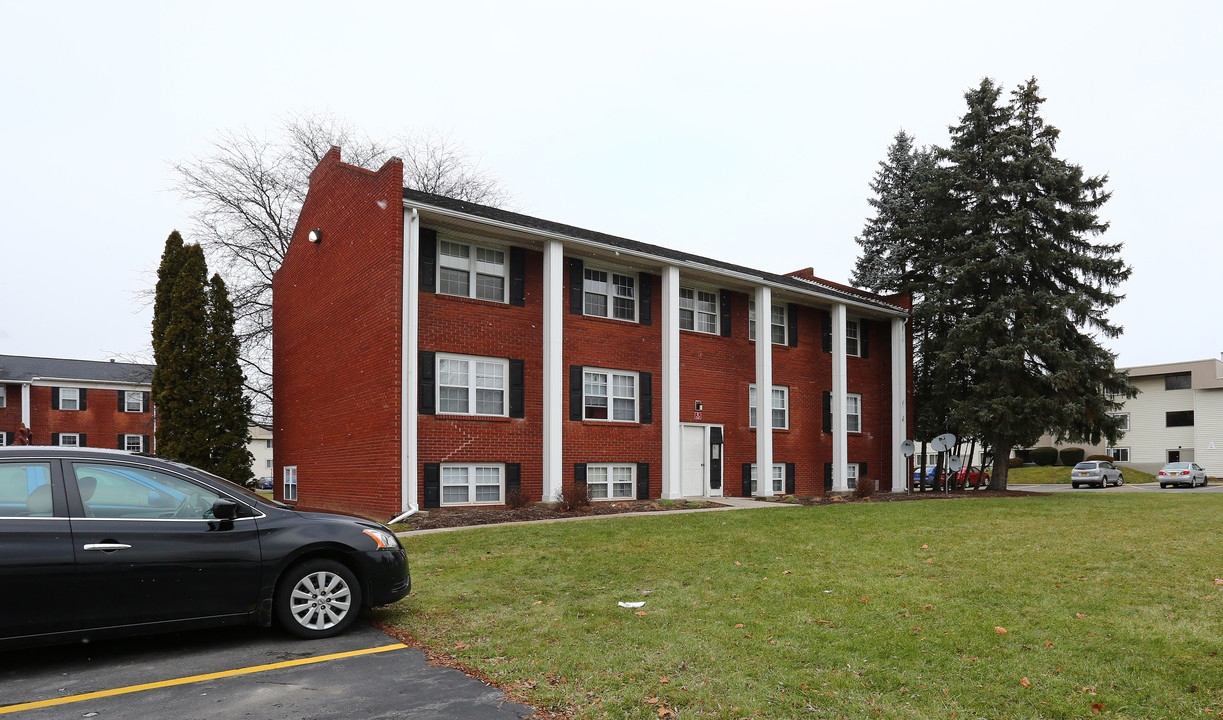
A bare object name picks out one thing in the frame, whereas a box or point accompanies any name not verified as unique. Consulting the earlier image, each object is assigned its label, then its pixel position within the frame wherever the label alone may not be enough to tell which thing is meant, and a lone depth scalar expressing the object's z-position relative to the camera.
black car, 5.41
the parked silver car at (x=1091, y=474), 40.09
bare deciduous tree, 29.47
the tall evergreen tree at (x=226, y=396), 24.31
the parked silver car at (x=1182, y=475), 39.47
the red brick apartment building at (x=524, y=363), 17.44
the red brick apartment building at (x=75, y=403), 40.75
